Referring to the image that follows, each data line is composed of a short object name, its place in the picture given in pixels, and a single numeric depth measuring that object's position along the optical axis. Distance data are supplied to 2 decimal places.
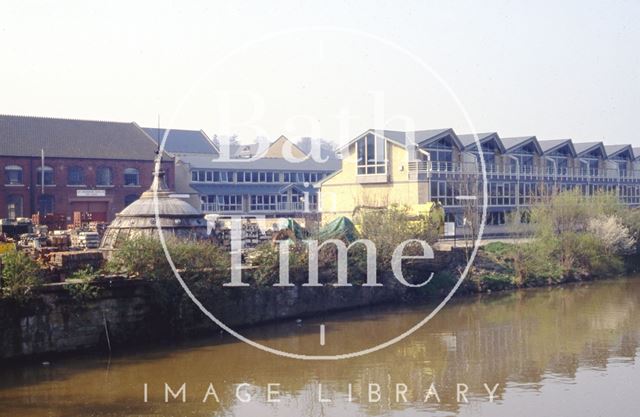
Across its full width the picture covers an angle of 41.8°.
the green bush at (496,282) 33.12
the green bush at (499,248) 35.62
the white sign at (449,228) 42.21
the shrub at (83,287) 20.78
